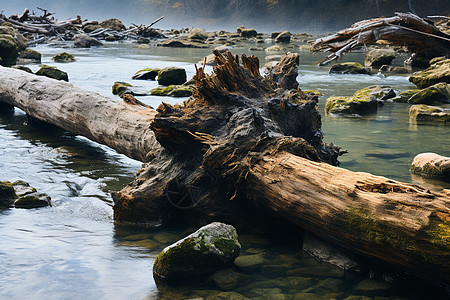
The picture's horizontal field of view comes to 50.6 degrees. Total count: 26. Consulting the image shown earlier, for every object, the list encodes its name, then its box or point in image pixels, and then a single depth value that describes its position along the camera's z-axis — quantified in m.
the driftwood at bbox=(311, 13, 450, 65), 11.46
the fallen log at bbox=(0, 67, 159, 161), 5.30
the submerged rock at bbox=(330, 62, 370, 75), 16.06
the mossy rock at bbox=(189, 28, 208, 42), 37.97
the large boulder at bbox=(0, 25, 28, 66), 14.76
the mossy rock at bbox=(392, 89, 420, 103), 10.05
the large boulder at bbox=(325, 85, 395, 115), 8.84
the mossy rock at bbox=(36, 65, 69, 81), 12.25
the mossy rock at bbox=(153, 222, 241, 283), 2.93
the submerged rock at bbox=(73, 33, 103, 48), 29.70
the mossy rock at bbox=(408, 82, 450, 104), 9.37
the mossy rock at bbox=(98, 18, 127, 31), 44.34
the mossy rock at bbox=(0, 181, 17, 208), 4.25
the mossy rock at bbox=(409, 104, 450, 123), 7.78
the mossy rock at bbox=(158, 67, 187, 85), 12.70
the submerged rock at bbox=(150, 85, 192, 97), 10.80
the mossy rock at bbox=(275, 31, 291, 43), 40.06
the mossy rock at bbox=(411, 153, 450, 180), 4.85
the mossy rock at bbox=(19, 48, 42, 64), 19.17
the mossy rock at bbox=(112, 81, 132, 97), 11.33
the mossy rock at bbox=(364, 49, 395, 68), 18.22
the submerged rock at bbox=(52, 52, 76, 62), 19.53
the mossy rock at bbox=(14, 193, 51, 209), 4.23
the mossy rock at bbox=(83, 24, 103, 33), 38.50
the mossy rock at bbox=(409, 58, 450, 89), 11.07
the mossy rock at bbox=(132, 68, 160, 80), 14.09
